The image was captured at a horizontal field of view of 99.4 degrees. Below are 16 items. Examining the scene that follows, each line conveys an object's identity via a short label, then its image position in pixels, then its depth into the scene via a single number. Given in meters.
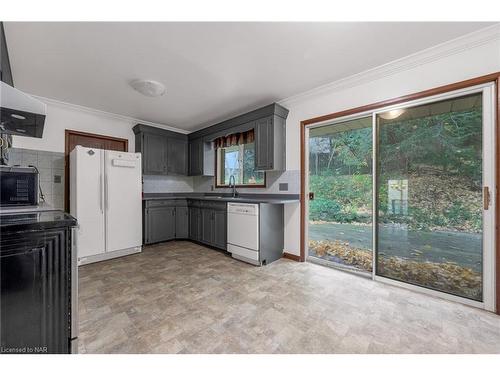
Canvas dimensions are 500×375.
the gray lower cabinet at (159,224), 3.78
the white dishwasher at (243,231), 2.87
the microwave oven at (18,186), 1.97
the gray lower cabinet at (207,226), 3.59
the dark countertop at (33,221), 0.97
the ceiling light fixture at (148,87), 2.62
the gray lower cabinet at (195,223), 3.91
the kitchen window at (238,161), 3.82
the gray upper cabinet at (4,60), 1.74
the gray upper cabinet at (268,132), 3.14
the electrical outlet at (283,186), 3.29
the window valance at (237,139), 3.73
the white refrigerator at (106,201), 2.93
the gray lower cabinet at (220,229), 3.34
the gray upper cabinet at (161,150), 4.04
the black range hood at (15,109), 1.48
